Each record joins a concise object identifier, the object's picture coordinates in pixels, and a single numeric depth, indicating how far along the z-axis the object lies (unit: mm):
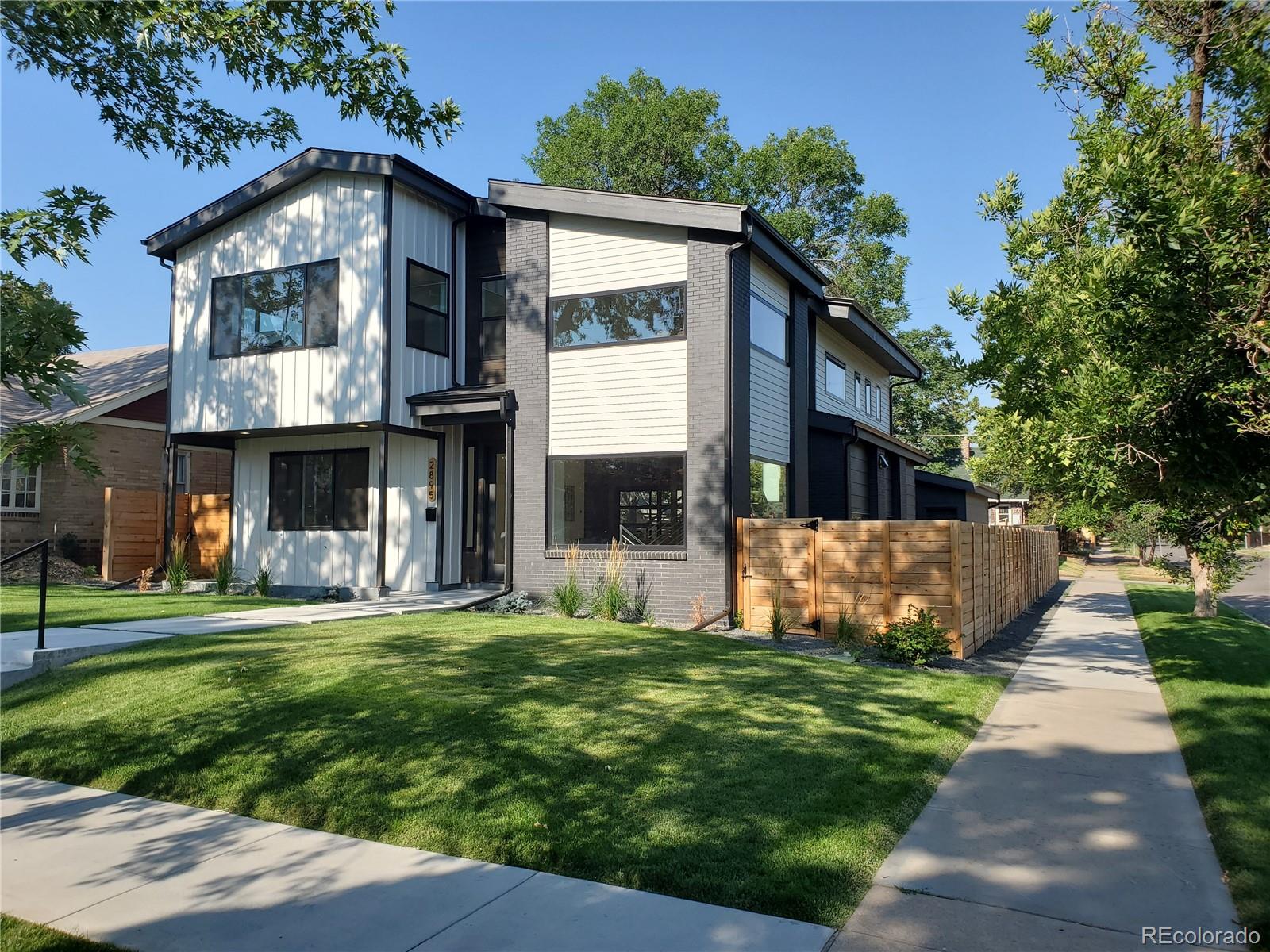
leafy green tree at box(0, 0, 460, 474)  4832
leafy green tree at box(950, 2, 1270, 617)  5484
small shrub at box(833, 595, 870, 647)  11445
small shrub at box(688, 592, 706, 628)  12523
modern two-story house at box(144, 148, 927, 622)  13250
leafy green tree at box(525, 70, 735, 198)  34500
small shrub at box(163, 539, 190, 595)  16141
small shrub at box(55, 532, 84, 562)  19734
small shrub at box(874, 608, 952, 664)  10156
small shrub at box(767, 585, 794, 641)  11734
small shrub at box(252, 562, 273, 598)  15641
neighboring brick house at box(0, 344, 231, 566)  19375
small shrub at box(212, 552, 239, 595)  15742
